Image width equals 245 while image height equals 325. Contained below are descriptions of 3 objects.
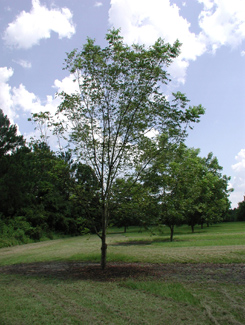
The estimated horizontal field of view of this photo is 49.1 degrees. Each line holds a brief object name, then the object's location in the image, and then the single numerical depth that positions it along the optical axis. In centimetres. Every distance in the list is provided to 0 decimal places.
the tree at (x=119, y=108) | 901
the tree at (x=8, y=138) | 2503
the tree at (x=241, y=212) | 6588
